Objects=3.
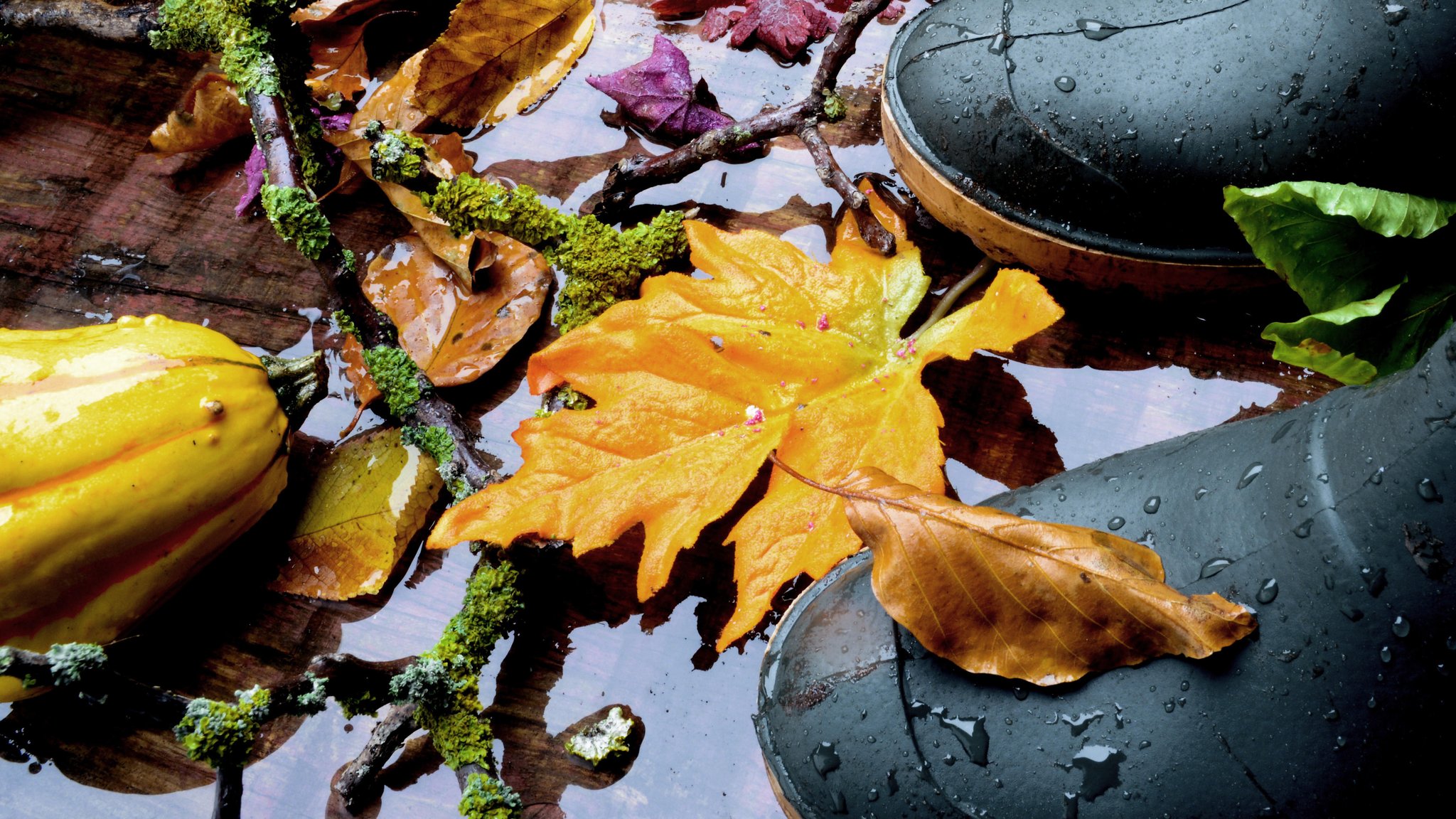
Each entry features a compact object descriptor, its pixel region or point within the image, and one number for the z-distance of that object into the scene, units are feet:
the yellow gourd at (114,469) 2.96
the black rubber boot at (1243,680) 2.72
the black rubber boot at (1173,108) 3.01
